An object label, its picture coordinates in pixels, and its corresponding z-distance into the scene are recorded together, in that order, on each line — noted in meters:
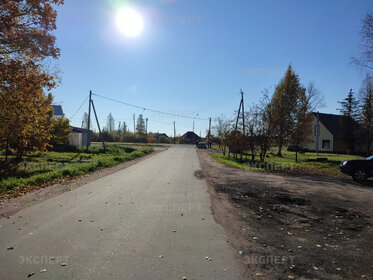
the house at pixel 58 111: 43.34
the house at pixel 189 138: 110.06
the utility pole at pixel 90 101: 28.12
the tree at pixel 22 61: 10.52
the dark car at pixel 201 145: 56.99
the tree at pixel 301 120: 30.36
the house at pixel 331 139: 45.12
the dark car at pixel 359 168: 13.34
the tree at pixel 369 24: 12.14
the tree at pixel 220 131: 34.62
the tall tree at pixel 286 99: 29.38
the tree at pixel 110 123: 121.94
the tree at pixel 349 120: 42.46
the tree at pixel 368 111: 26.13
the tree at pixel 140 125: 97.75
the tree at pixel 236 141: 23.41
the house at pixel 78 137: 36.88
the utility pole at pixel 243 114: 23.34
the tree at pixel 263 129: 21.81
